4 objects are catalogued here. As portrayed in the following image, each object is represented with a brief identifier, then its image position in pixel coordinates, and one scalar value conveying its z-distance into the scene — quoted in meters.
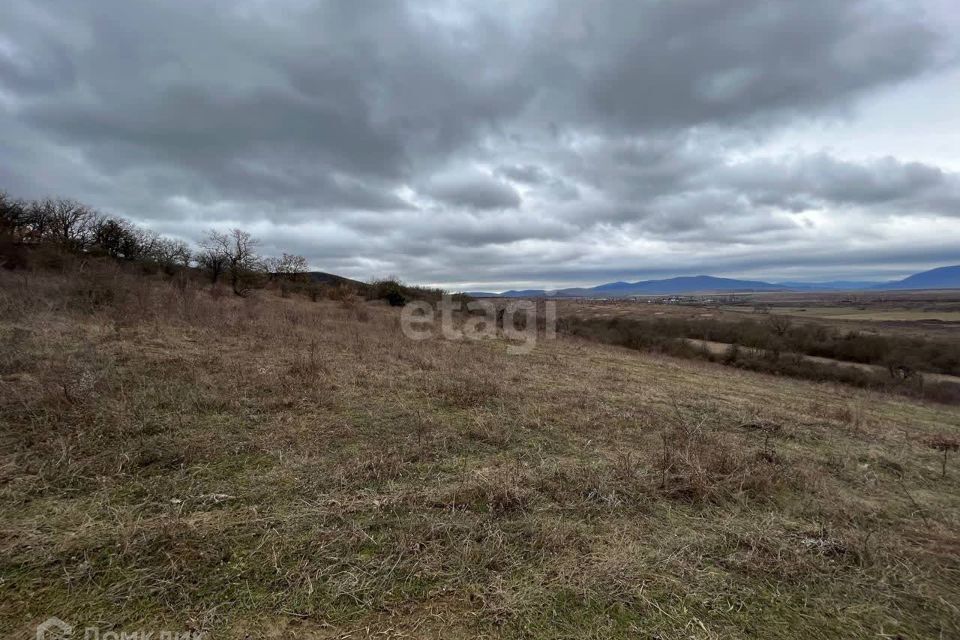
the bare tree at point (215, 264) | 31.83
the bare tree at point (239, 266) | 31.84
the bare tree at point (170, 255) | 31.02
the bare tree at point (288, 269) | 40.34
